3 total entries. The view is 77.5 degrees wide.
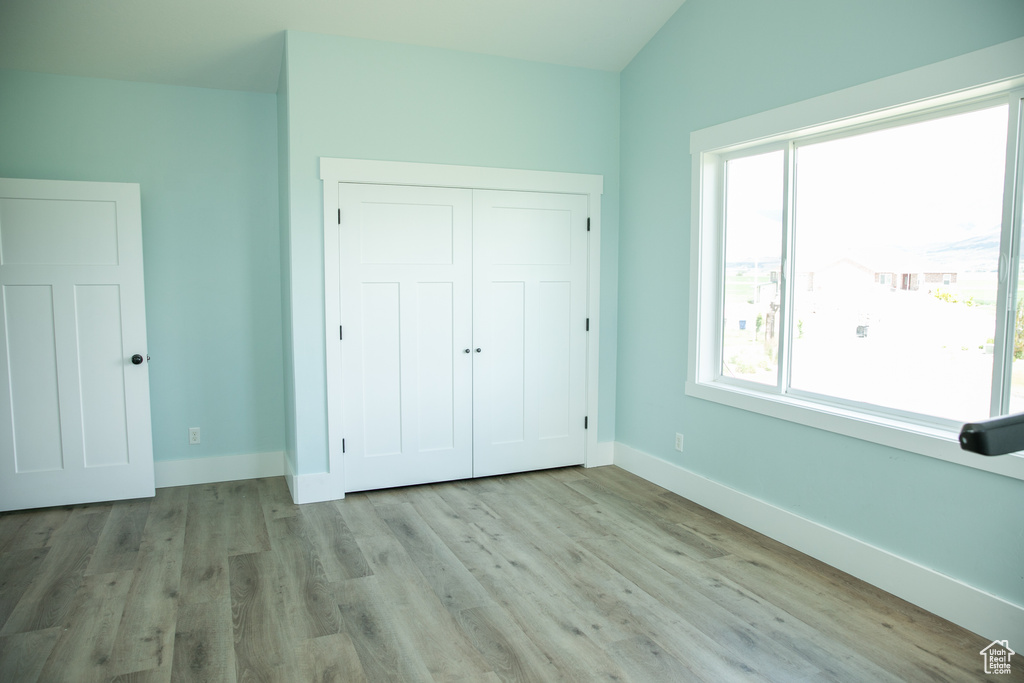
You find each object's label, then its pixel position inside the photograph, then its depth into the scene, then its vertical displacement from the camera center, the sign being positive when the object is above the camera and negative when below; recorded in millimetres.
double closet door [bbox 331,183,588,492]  3932 -222
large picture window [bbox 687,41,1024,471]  2449 +153
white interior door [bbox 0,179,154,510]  3621 -258
